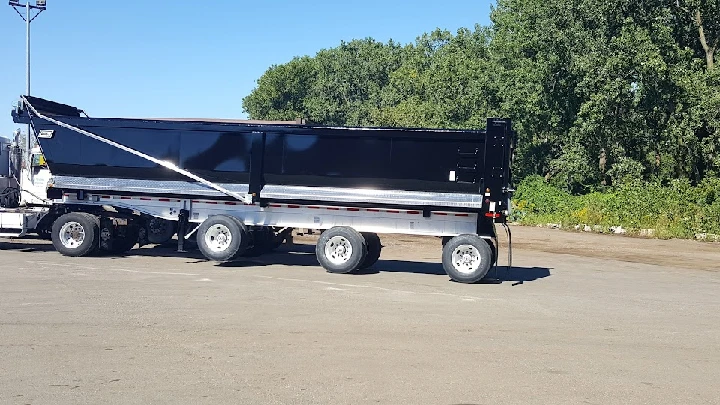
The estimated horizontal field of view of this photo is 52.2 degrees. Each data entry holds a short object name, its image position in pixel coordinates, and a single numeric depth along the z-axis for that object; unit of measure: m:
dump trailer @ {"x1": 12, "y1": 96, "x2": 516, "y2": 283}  15.34
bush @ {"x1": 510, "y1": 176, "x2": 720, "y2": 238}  28.47
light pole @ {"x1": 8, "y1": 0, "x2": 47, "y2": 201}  33.22
